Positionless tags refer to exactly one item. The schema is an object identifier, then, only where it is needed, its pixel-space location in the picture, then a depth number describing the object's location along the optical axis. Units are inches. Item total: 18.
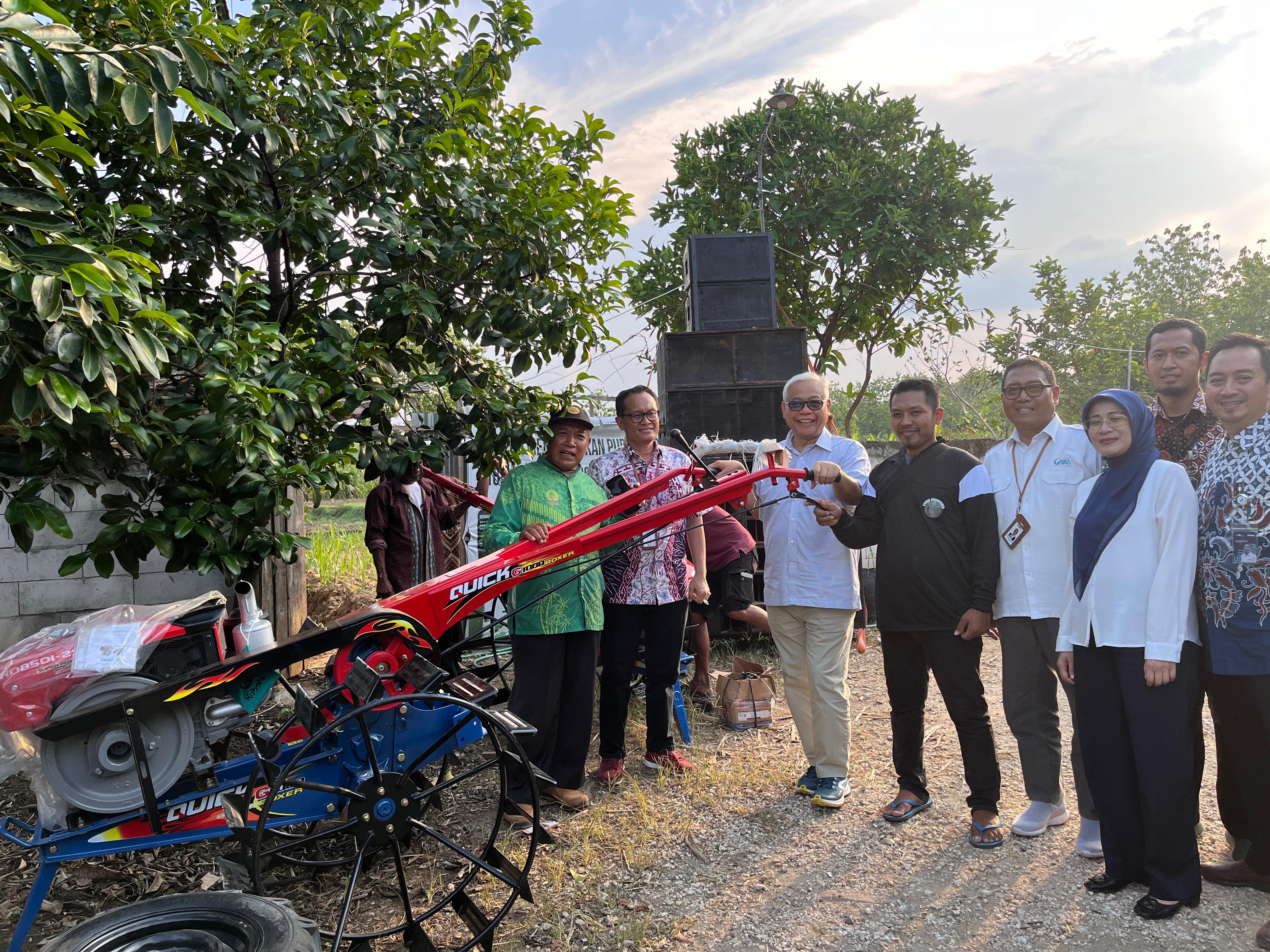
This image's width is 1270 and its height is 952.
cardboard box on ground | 195.2
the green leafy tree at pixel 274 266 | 84.2
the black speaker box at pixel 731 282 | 310.7
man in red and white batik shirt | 157.8
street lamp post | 388.8
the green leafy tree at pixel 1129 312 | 631.8
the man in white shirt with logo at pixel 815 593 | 145.9
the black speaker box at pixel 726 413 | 295.4
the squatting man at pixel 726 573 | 214.4
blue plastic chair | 183.5
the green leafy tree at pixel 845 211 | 406.6
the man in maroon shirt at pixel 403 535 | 204.7
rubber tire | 81.7
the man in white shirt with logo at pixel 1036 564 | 130.4
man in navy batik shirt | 107.3
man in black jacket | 134.0
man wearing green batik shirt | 145.3
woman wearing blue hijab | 109.4
